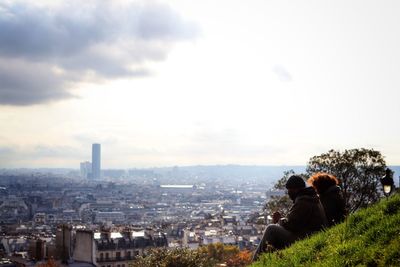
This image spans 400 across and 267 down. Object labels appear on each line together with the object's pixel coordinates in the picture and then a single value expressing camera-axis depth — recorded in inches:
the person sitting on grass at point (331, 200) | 438.0
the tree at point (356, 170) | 1120.2
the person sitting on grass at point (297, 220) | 398.0
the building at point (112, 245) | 1962.4
